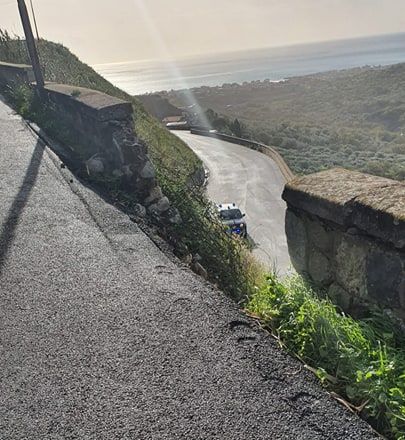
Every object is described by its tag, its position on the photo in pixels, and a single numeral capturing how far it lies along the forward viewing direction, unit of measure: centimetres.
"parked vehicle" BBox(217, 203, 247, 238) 1510
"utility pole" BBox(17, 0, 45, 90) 948
